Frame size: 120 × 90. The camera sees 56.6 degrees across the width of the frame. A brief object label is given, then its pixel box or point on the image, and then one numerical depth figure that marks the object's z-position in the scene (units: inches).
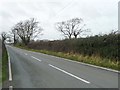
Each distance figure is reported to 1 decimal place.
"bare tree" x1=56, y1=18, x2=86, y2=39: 1429.0
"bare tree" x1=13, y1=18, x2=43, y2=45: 1670.0
